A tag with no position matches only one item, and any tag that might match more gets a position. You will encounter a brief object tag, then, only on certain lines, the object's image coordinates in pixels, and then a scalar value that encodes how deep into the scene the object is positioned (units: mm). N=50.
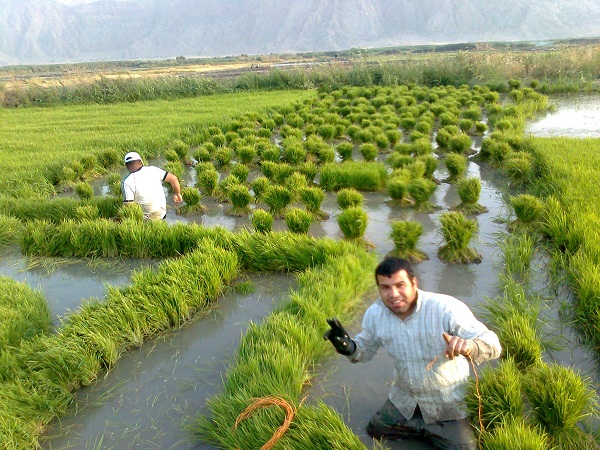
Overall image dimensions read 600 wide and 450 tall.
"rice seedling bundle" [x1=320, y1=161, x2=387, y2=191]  6571
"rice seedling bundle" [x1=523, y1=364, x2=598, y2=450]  2234
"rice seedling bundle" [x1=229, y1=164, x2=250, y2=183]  6988
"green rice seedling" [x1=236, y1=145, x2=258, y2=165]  8094
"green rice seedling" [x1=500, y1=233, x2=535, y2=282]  3965
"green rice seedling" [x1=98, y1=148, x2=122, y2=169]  8445
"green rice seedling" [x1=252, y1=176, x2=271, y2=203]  6207
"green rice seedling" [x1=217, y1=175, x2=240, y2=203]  6441
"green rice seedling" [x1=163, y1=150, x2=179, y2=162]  8328
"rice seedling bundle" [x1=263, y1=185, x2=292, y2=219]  5723
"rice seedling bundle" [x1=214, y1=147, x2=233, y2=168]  8047
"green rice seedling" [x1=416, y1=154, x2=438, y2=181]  6699
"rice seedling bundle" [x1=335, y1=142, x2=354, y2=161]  7961
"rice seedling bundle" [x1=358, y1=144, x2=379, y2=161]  7898
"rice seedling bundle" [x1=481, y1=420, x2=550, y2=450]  1990
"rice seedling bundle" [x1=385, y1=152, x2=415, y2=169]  6926
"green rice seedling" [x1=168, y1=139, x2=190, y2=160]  8805
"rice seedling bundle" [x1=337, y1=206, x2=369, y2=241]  4750
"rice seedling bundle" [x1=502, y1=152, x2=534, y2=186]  6238
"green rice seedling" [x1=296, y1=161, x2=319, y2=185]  6843
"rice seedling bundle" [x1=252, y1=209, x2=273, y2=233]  4996
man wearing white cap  5301
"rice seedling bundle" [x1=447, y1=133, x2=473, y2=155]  7895
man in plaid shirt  2137
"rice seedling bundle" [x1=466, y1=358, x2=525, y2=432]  2316
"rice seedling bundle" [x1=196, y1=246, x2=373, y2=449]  2303
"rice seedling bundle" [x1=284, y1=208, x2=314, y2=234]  4906
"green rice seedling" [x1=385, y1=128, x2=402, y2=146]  8984
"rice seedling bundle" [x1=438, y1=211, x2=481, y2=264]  4297
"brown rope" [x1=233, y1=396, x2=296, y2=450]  2302
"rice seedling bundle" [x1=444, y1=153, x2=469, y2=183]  6590
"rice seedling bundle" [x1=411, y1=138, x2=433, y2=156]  7598
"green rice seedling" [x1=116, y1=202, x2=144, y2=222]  5191
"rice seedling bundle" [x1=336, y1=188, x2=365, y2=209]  5344
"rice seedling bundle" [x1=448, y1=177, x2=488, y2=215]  5449
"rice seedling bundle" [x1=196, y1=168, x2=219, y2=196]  6633
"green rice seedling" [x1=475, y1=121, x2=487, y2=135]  9520
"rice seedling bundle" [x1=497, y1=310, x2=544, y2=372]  2799
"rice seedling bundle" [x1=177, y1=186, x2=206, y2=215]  6164
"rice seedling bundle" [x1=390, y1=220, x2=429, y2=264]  4395
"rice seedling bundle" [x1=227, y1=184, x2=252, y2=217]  5969
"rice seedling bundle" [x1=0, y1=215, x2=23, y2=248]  5426
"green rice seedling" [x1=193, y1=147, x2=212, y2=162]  8292
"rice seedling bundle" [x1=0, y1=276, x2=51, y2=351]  3314
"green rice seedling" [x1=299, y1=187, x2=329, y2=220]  5562
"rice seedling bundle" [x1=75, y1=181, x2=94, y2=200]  6465
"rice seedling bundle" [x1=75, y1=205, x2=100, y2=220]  5582
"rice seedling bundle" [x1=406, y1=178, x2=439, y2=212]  5613
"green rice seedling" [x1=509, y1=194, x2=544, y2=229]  4672
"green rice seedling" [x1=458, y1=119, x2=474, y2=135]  9594
